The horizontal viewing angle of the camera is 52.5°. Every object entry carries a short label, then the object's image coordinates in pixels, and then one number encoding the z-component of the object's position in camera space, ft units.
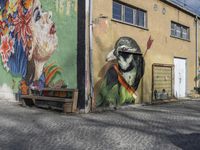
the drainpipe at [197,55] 42.51
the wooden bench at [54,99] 24.15
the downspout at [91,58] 25.17
